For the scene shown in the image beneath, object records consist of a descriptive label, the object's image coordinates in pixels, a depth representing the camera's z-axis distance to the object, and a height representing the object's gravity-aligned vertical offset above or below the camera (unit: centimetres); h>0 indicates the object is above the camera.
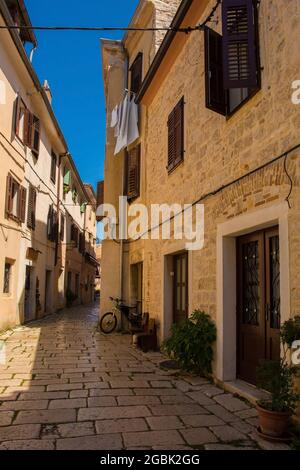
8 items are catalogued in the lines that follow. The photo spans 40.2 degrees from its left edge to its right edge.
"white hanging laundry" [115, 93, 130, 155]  1209 +445
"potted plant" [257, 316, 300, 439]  360 -101
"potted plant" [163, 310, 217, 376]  595 -98
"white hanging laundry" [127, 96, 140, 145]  1185 +442
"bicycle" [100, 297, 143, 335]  1162 -114
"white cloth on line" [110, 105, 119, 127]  1298 +509
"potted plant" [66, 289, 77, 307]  2197 -117
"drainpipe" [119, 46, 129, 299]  1266 +268
